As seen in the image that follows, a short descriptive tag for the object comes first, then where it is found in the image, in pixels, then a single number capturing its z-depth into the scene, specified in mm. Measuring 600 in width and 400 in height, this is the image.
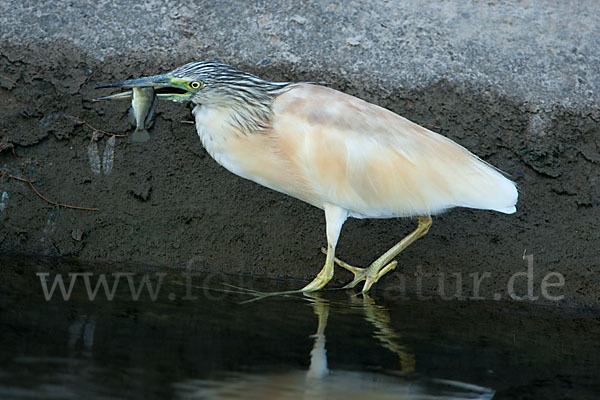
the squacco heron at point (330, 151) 9820
